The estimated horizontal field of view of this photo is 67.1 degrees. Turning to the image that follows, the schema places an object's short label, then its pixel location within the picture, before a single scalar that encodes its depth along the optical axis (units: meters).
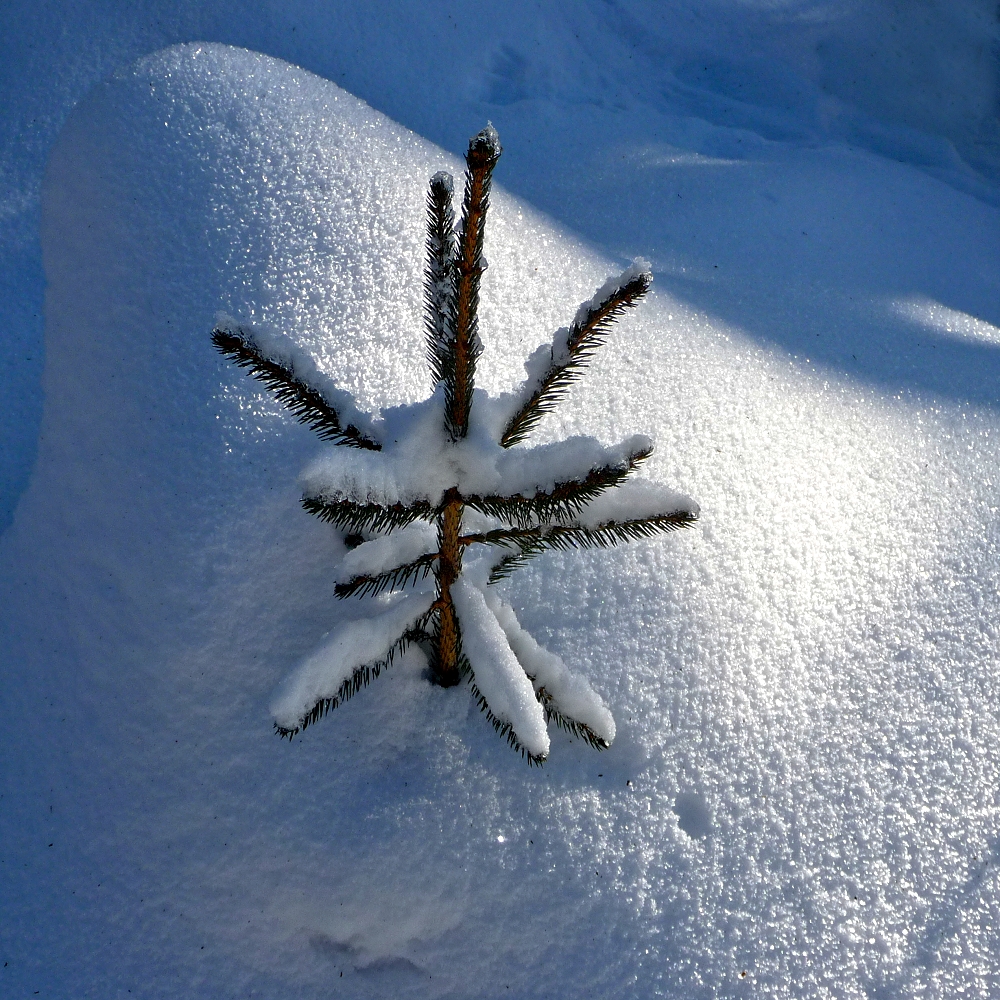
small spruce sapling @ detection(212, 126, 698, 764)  1.01
